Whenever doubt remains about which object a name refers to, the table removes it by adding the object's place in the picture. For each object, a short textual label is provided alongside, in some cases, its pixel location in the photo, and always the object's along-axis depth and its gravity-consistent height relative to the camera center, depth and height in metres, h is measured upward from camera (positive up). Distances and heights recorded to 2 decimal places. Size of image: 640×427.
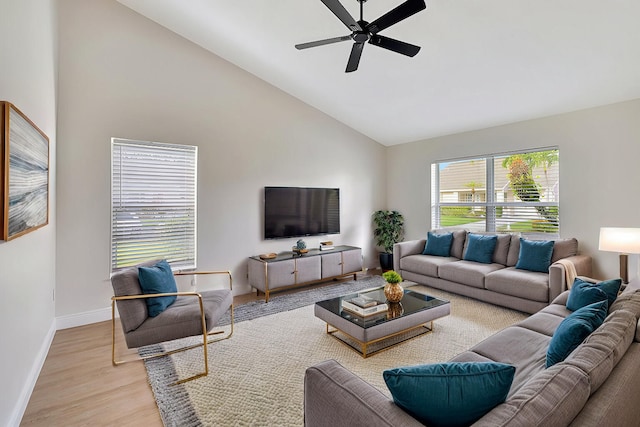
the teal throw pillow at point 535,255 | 3.83 -0.51
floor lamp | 3.09 -0.28
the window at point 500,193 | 4.34 +0.33
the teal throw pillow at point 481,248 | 4.41 -0.49
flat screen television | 4.84 +0.04
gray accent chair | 2.47 -0.86
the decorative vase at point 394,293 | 3.10 -0.78
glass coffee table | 2.68 -0.96
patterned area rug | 2.06 -1.26
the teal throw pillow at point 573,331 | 1.52 -0.59
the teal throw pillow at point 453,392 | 1.01 -0.59
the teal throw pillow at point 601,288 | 2.19 -0.55
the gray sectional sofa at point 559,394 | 0.95 -0.61
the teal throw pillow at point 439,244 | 4.93 -0.48
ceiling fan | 2.17 +1.44
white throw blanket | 3.35 -0.61
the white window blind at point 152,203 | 3.74 +0.14
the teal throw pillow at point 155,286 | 2.60 -0.62
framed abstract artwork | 1.69 +0.26
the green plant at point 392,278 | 3.08 -0.63
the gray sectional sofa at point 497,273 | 3.45 -0.74
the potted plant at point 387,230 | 5.95 -0.31
